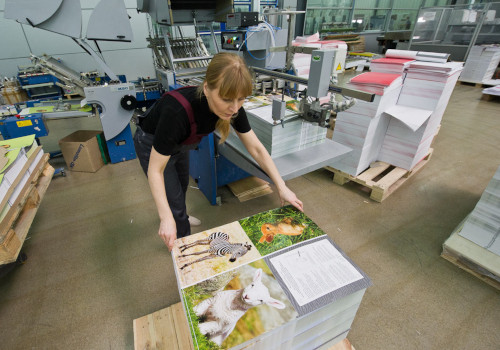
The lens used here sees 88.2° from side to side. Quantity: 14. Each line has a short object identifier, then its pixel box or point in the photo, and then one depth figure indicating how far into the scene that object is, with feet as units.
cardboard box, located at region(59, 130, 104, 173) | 9.18
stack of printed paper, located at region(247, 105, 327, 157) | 4.62
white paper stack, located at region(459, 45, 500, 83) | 17.83
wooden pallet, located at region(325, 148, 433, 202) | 7.79
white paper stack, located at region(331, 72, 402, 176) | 6.62
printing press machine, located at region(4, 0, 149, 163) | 7.27
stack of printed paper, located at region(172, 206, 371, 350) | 2.18
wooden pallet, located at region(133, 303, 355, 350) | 4.03
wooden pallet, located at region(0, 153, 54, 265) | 4.12
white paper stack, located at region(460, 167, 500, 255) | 5.15
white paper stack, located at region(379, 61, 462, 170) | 6.77
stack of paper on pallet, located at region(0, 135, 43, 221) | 4.41
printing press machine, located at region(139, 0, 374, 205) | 4.26
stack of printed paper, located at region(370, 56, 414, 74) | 6.95
